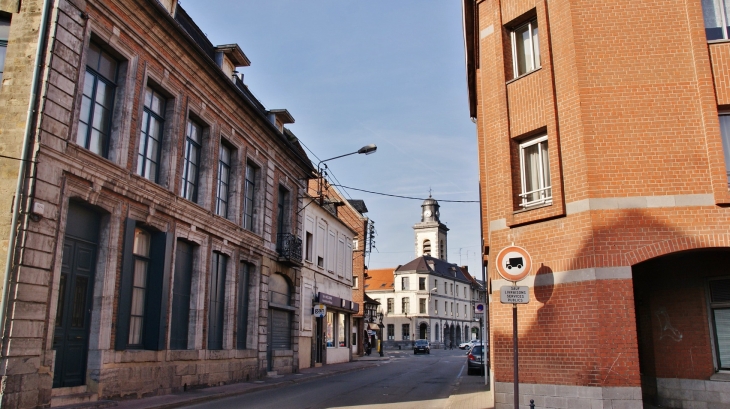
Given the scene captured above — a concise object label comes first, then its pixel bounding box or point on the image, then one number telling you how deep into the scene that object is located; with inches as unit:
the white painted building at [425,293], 3602.4
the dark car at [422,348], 2379.4
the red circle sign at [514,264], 354.3
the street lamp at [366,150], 876.6
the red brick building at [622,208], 370.6
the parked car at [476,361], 991.0
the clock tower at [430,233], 3961.6
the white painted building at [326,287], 1082.7
